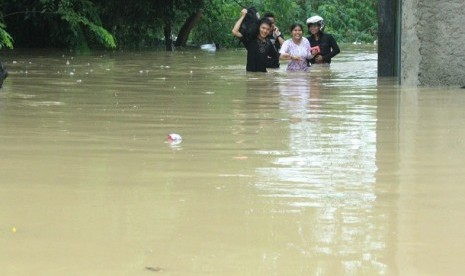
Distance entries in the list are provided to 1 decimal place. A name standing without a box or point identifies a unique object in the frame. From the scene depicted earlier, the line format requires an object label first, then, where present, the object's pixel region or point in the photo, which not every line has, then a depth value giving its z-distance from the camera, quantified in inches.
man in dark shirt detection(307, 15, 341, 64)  670.5
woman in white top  629.0
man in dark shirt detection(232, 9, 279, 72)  611.8
